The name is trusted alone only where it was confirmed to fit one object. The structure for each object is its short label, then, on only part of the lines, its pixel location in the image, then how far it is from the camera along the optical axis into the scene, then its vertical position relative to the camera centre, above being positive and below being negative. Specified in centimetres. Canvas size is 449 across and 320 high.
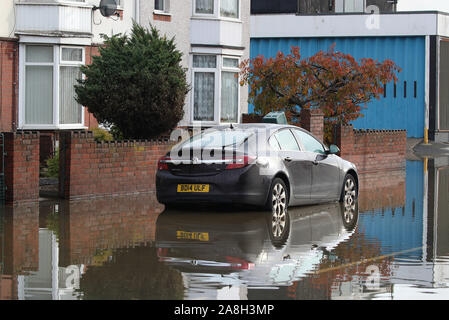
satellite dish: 2480 +356
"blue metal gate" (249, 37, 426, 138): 4175 +271
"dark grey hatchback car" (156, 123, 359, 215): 1394 -33
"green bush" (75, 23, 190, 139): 1970 +123
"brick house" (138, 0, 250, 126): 2845 +291
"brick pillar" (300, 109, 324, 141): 2286 +61
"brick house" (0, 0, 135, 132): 2405 +218
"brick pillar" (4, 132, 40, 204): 1539 -34
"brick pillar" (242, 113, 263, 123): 2656 +81
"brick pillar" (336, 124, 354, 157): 2412 +21
